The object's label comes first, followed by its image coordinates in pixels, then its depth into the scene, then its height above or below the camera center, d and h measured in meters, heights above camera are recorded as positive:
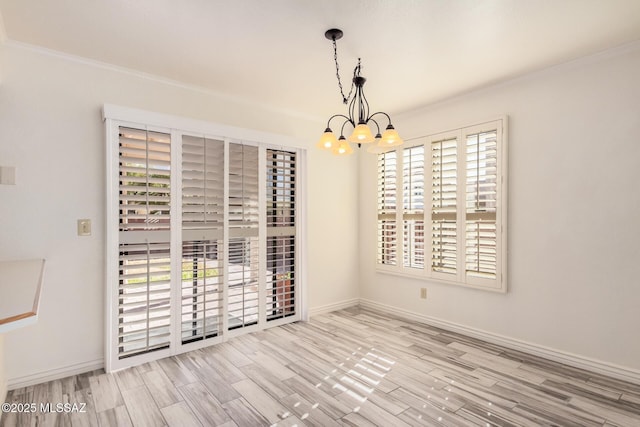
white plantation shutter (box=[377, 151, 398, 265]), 4.33 +0.07
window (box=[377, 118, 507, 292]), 3.36 +0.08
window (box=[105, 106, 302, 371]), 2.90 -0.23
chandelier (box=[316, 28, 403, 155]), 2.28 +0.53
